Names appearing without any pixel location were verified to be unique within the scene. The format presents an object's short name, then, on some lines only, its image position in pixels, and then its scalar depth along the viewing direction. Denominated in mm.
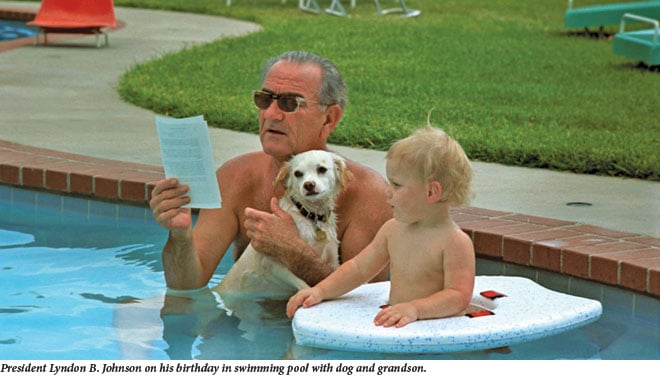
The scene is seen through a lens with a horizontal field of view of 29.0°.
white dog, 4641
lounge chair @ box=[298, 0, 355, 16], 18938
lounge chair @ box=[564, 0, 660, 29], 16594
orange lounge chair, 14906
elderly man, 4715
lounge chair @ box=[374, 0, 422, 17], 19219
